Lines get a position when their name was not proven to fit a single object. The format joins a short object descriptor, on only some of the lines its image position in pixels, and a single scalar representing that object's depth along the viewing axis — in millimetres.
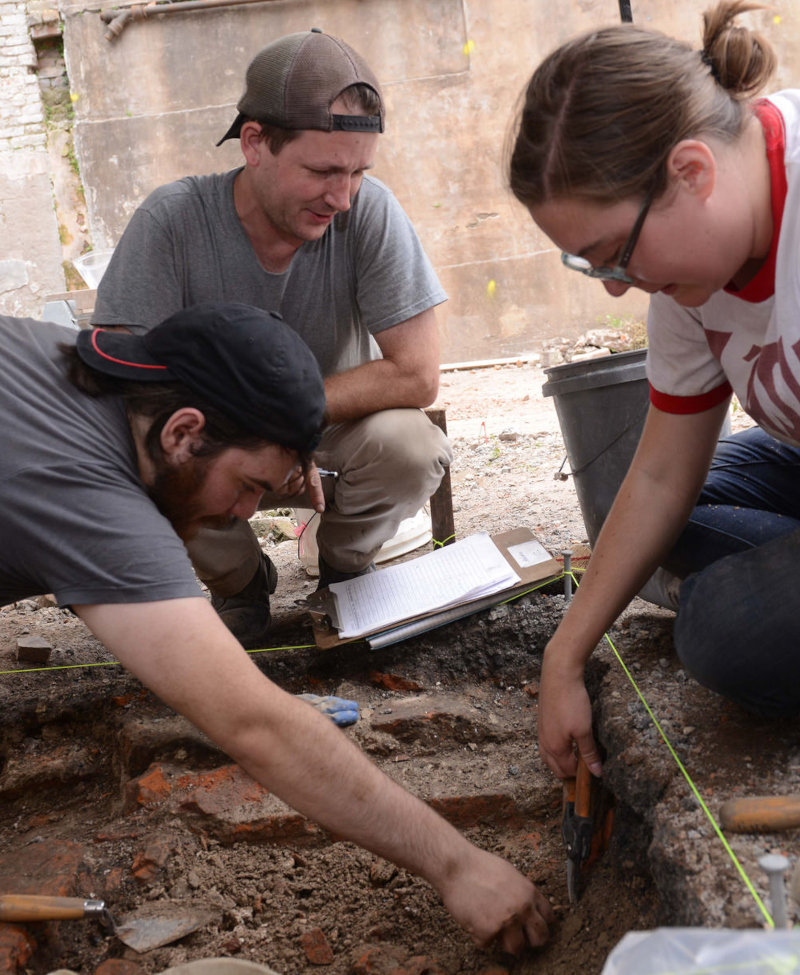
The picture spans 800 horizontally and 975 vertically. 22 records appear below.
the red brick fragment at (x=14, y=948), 1506
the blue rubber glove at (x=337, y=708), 2195
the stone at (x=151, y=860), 1847
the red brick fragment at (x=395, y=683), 2482
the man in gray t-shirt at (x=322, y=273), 2363
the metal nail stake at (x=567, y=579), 2457
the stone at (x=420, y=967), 1582
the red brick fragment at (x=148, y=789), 2047
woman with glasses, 1189
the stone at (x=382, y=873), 1874
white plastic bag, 782
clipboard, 2400
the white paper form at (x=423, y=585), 2447
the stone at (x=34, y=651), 2715
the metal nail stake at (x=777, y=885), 911
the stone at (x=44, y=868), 1735
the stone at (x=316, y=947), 1684
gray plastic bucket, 2627
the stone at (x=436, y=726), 2273
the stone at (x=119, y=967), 1566
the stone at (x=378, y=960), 1605
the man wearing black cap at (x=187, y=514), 1386
